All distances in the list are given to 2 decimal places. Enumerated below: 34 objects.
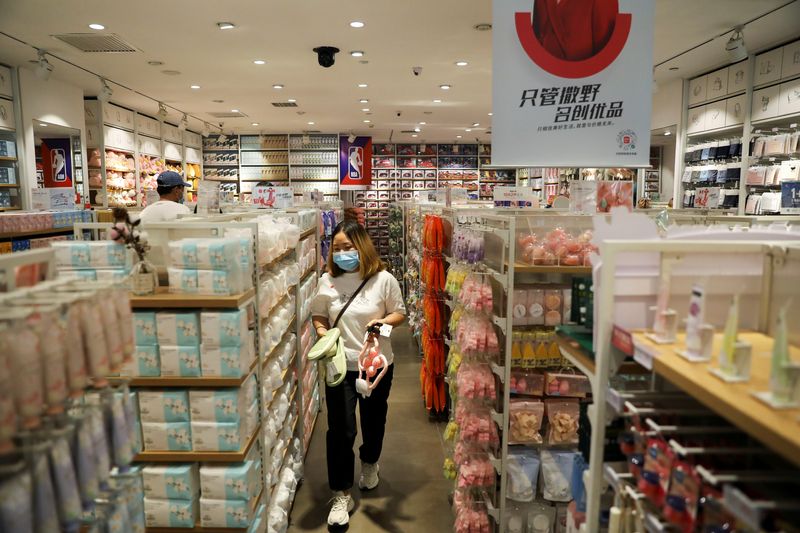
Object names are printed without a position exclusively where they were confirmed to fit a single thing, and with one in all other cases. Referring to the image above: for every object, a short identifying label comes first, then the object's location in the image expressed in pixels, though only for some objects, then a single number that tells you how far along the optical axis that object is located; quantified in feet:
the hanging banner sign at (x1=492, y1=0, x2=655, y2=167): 8.31
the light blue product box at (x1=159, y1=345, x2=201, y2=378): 7.29
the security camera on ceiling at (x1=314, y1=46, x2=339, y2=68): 21.70
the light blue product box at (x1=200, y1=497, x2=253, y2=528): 7.46
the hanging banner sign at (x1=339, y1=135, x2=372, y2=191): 49.29
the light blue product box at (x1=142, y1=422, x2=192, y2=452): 7.39
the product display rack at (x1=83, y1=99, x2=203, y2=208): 31.37
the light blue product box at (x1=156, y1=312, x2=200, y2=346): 7.25
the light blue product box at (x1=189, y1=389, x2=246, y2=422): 7.35
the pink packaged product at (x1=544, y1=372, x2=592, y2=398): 9.90
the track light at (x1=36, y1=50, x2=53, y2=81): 22.26
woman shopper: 10.96
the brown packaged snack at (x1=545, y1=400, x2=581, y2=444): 9.91
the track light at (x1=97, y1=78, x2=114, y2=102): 26.94
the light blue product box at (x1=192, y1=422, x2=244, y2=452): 7.39
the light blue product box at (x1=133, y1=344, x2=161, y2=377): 7.29
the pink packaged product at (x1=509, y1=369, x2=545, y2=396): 9.94
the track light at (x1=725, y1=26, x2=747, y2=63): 19.60
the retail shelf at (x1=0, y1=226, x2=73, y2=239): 17.84
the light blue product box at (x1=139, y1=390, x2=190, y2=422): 7.36
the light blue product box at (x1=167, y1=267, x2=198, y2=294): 7.32
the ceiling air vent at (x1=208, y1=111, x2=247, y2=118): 37.86
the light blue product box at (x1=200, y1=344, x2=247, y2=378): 7.32
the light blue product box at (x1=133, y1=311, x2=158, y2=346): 7.25
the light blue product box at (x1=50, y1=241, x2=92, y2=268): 7.38
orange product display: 15.17
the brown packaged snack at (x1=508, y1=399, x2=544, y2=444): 9.86
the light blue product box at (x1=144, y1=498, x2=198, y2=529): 7.34
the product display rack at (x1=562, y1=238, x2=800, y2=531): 4.43
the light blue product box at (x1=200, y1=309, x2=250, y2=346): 7.25
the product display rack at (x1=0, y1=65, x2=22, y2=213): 24.25
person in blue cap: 16.39
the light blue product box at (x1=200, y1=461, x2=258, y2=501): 7.41
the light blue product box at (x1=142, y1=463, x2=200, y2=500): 7.31
